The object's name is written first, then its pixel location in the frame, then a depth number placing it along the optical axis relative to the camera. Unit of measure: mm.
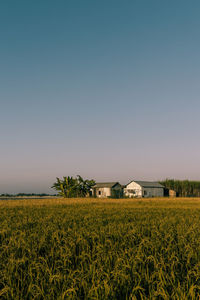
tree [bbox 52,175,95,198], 54562
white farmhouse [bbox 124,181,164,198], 61094
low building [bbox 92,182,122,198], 63000
